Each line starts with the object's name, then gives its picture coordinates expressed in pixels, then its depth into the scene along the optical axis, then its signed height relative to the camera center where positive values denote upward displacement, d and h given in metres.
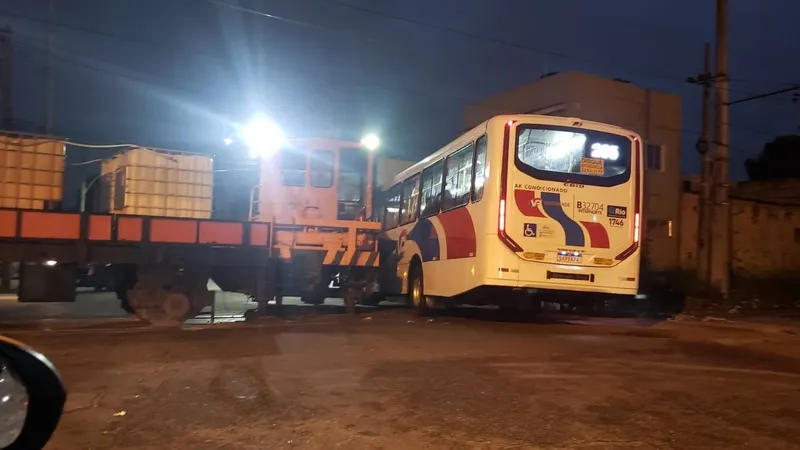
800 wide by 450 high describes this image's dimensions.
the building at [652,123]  31.33 +6.56
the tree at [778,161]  52.69 +8.56
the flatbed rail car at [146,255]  11.50 -0.12
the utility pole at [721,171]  18.81 +2.65
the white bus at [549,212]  12.05 +0.92
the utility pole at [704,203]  19.28 +1.88
